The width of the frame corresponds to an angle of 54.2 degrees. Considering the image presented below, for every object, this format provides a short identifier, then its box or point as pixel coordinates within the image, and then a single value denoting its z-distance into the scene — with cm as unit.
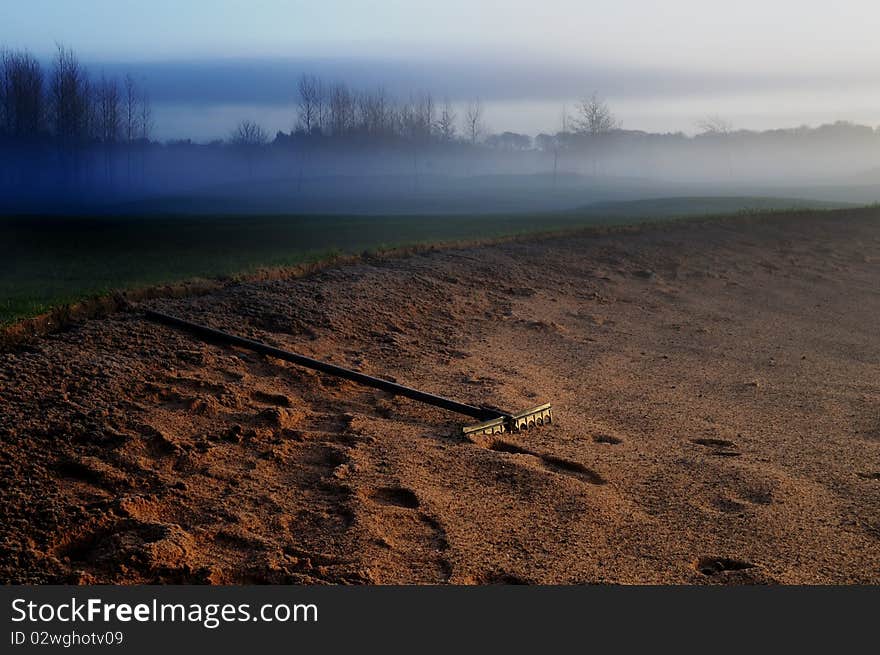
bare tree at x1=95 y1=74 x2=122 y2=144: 7350
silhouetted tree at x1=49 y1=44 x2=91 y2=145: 6656
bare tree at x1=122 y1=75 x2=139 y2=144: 7759
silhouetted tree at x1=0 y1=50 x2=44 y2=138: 6550
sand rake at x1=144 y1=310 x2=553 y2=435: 685
